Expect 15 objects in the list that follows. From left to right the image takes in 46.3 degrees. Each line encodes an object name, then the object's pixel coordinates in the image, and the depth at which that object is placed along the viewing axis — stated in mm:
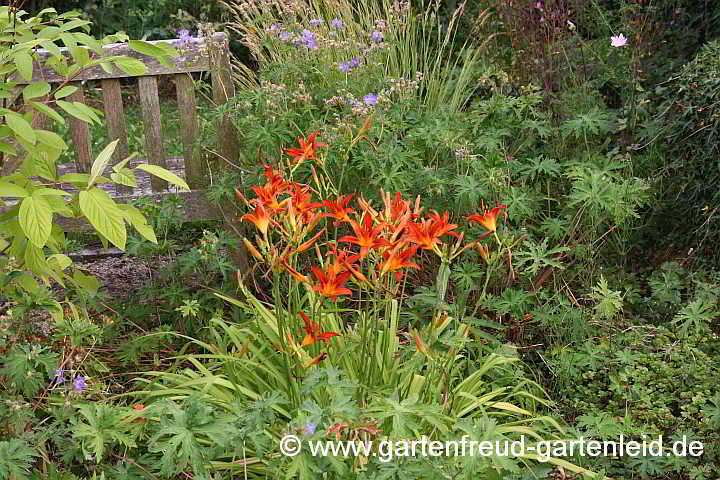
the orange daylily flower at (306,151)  2590
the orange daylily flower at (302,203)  2211
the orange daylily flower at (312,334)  2045
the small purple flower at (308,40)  3648
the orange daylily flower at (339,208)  2304
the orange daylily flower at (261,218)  2127
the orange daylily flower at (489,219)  2312
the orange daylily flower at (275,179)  2287
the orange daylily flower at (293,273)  2033
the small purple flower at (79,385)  2295
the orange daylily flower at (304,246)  2068
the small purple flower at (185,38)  3645
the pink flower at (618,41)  3965
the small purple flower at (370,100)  3357
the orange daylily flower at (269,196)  2207
